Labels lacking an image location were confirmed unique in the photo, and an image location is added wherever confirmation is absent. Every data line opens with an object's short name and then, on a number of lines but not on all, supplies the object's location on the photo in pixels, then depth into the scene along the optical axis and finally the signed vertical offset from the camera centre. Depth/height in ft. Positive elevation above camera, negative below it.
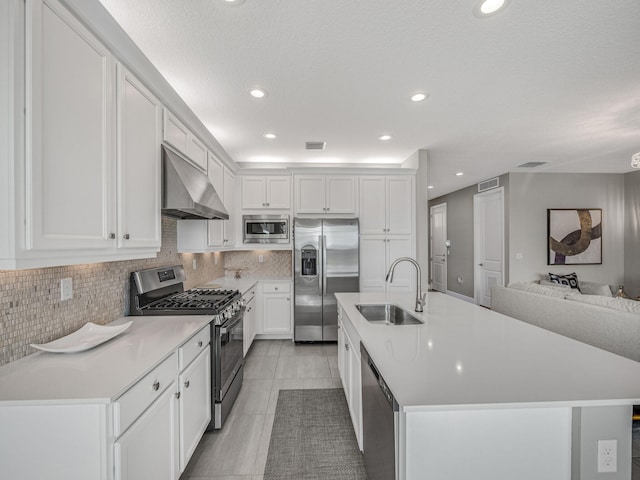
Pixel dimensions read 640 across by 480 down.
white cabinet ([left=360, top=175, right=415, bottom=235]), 13.98 +1.74
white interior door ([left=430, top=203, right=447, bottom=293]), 26.40 -0.75
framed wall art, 18.12 +0.20
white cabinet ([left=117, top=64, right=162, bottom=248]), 5.15 +1.54
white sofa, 7.98 -2.47
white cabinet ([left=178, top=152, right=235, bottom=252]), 9.81 +0.49
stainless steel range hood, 6.73 +1.27
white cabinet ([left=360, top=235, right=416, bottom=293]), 13.82 -1.04
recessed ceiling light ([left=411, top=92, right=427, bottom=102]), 8.20 +4.12
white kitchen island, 3.22 -2.08
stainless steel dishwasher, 3.73 -2.71
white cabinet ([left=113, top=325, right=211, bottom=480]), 3.68 -2.76
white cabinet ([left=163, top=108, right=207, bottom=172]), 7.03 +2.78
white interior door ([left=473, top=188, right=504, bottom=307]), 19.16 -0.09
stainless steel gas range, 6.97 -1.72
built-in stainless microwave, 13.85 +0.61
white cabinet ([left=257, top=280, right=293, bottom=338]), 13.67 -3.18
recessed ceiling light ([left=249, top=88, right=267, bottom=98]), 8.01 +4.16
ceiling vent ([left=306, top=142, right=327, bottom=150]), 12.34 +4.13
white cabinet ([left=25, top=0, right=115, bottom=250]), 3.45 +1.47
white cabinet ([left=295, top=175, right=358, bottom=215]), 13.97 +2.14
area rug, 5.90 -4.68
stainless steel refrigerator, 13.21 -1.12
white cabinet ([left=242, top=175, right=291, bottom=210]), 14.08 +2.36
